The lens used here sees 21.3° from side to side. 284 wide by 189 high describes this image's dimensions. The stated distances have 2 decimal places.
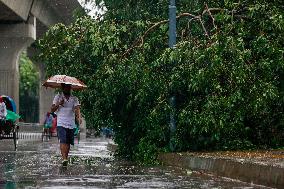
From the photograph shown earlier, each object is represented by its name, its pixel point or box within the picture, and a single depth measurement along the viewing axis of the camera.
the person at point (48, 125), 38.94
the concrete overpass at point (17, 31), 39.38
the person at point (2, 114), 23.58
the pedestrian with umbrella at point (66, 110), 16.47
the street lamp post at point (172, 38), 17.81
